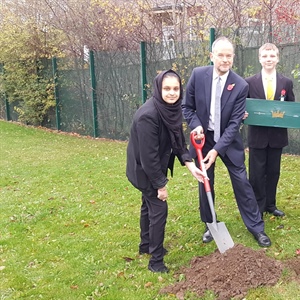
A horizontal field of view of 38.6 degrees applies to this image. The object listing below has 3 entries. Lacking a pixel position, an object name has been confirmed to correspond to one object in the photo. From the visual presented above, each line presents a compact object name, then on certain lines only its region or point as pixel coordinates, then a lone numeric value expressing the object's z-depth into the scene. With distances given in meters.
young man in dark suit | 4.65
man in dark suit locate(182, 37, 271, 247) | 4.16
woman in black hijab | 3.69
